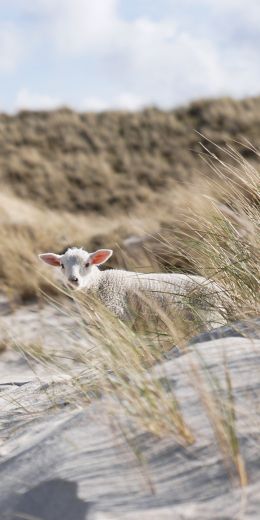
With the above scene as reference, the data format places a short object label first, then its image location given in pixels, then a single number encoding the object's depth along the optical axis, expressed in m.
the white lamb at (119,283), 8.96
